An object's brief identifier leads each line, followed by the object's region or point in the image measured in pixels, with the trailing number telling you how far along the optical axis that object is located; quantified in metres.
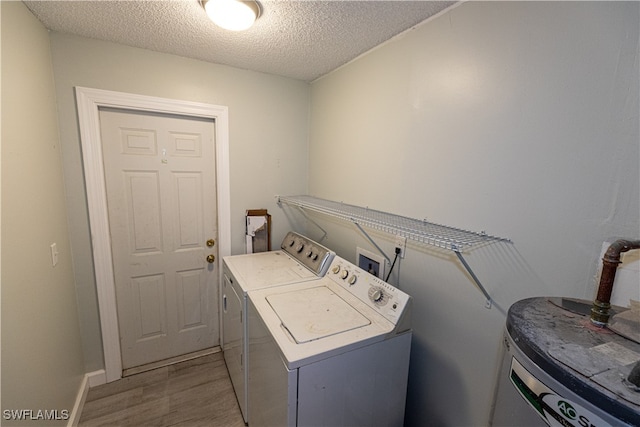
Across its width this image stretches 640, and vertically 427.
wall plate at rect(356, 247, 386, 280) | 1.70
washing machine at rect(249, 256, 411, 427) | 1.09
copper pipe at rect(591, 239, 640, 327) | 0.67
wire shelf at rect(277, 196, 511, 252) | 1.02
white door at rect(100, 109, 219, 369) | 1.97
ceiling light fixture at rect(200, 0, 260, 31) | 1.22
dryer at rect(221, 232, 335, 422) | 1.67
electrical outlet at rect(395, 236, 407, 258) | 1.54
